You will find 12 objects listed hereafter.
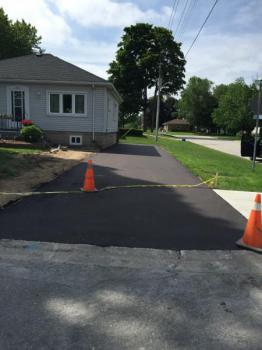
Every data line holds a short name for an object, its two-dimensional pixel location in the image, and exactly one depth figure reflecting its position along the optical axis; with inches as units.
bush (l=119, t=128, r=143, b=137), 1719.7
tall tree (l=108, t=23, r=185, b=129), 2133.4
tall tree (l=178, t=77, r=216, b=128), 3462.1
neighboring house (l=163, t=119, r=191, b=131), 4222.4
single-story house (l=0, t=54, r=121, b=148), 751.1
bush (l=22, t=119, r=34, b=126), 721.6
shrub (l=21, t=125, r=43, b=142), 681.6
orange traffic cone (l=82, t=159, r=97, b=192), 305.3
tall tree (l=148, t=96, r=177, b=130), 4022.6
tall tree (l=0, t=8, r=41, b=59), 1676.9
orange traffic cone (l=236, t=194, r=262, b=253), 185.2
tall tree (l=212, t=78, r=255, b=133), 2618.1
